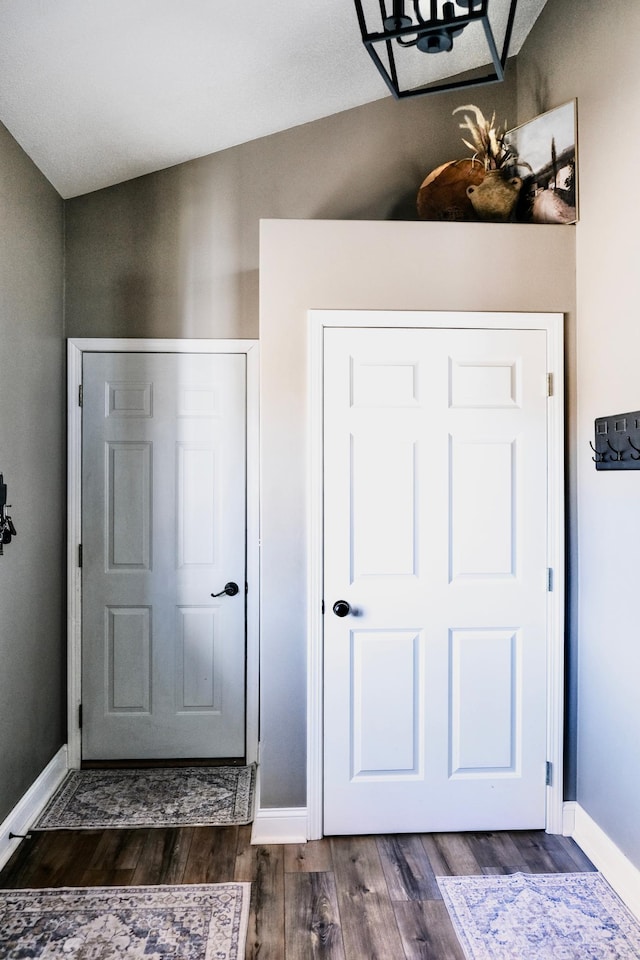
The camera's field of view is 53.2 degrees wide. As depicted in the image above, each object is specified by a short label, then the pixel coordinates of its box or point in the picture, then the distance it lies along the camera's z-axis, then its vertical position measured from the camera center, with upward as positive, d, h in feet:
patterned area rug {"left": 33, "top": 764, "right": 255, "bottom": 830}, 8.36 -4.51
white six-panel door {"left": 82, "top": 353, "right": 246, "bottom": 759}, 9.75 -1.21
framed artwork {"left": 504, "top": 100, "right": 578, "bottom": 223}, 8.01 +4.05
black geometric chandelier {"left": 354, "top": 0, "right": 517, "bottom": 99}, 5.15 +5.70
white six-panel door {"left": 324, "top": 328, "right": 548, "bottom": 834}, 7.88 -1.29
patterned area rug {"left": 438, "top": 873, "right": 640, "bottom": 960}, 6.13 -4.53
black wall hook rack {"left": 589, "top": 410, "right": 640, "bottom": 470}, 6.64 +0.37
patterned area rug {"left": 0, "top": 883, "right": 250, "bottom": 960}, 6.12 -4.54
